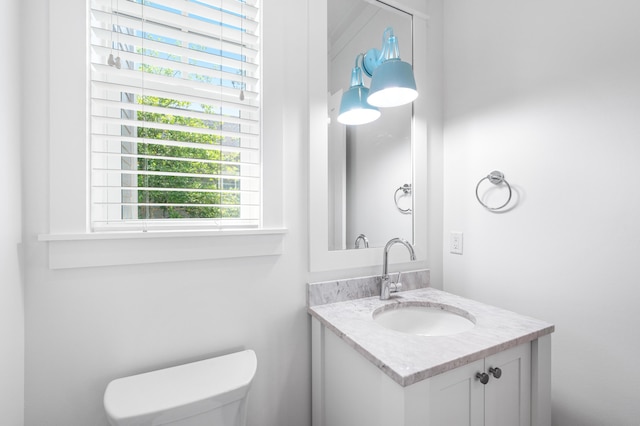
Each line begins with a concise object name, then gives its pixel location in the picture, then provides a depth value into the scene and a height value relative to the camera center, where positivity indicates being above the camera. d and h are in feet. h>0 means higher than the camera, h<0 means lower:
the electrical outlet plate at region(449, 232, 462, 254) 4.92 -0.53
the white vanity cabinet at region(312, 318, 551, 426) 2.49 -1.79
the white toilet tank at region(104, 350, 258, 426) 2.54 -1.76
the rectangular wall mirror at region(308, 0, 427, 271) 4.09 +0.98
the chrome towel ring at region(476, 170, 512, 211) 4.19 +0.50
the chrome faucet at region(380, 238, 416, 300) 4.21 -1.02
